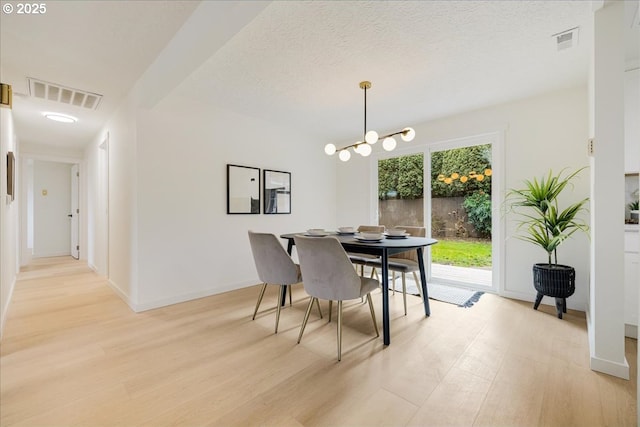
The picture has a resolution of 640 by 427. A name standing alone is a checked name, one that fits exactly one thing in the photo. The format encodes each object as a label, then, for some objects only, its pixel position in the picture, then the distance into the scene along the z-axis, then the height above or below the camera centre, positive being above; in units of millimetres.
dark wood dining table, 2041 -287
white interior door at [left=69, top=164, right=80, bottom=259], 5690 -77
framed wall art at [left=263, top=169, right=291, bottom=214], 3875 +286
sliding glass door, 3385 +117
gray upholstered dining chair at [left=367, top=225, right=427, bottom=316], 2702 -541
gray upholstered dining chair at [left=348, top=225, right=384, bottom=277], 3168 -557
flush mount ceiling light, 3434 +1214
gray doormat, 3031 -996
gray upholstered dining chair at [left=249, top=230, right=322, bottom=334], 2232 -433
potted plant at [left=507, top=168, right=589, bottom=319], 2502 -173
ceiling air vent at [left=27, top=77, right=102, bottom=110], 2670 +1235
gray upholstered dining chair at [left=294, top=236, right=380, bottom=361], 1870 -440
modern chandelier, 2461 +660
